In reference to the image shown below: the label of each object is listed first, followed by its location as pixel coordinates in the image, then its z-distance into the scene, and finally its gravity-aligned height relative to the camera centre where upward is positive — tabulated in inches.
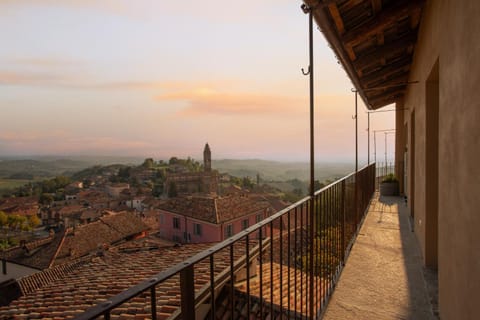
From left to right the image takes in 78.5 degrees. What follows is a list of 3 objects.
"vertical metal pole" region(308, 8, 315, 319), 72.7 -3.0
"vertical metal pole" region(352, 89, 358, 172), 162.9 +12.5
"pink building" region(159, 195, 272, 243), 789.2 -176.5
